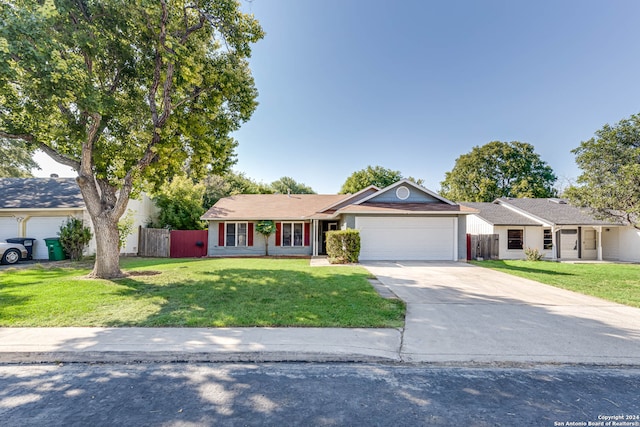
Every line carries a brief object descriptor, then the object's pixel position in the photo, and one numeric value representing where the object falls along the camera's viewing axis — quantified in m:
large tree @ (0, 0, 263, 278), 6.61
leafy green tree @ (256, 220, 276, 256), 17.53
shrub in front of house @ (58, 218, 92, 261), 13.95
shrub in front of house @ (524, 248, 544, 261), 17.11
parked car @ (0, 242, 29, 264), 12.83
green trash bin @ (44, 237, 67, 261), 13.91
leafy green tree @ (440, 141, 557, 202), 37.78
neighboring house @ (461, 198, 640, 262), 18.30
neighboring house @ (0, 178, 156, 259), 14.55
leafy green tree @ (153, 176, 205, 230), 19.83
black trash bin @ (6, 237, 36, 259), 14.02
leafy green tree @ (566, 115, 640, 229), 10.07
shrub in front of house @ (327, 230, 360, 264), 13.66
